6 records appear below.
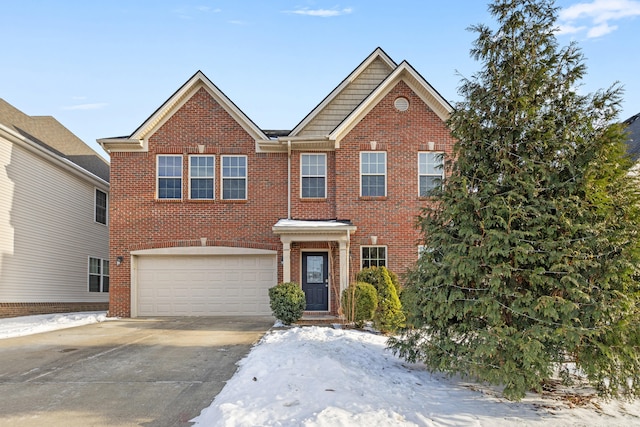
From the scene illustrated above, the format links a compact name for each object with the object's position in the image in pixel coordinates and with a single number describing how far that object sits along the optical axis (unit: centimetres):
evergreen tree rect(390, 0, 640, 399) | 629
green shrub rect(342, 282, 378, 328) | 1234
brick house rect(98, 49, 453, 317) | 1641
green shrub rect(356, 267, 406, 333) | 1209
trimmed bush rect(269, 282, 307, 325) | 1341
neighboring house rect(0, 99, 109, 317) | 1659
